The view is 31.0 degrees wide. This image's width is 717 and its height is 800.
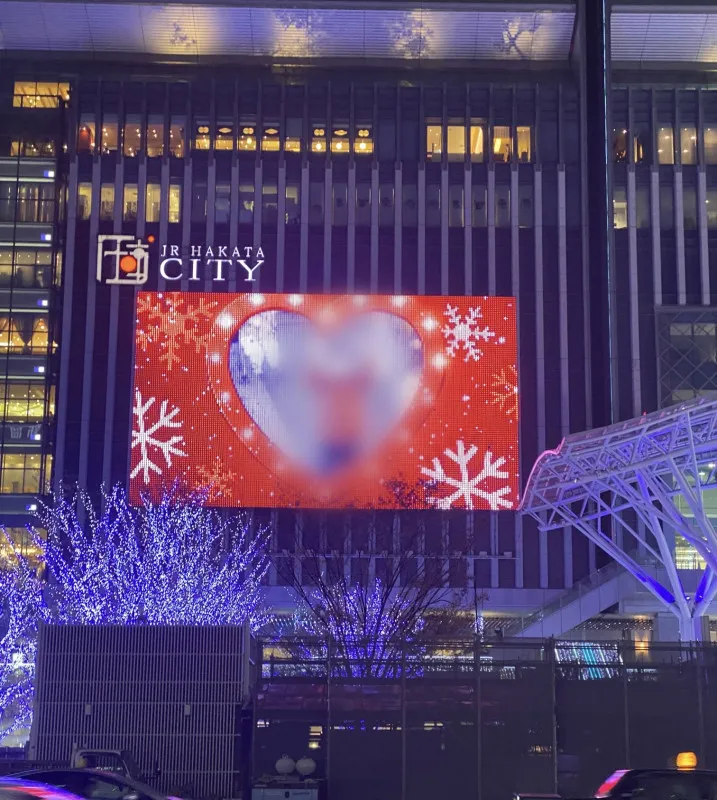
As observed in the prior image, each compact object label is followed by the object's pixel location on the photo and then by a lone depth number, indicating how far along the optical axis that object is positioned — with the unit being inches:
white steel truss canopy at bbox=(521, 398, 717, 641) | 1589.4
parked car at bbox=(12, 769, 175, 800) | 868.0
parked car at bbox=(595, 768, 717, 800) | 797.2
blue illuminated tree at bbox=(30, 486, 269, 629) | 1924.2
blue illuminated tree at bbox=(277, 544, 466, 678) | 1747.0
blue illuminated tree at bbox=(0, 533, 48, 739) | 1594.1
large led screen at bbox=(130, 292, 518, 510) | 2637.8
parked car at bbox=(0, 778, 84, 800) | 619.8
